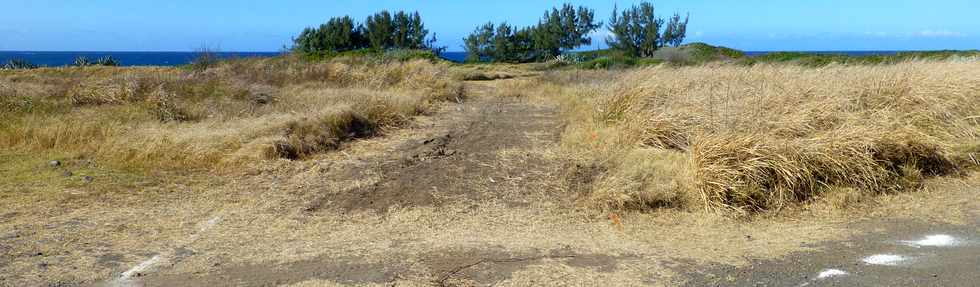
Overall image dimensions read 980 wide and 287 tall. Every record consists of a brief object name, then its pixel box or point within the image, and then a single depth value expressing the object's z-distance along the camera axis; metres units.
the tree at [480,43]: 36.53
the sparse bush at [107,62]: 29.22
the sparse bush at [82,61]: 26.90
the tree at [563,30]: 36.94
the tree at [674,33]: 35.81
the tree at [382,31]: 35.22
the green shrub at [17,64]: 25.39
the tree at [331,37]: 34.62
